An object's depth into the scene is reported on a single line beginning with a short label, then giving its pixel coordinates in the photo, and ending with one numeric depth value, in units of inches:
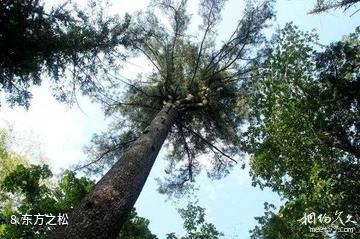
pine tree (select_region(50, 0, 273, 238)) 599.2
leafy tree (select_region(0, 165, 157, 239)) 360.5
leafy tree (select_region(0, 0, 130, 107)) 337.4
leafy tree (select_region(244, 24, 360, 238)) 300.2
